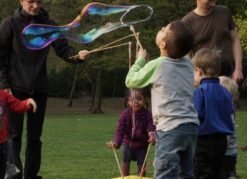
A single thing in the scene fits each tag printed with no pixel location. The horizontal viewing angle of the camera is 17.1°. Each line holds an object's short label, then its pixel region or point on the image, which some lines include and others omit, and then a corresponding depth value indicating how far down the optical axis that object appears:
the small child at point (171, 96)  6.92
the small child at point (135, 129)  10.54
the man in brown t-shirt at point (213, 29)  9.43
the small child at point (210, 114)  7.89
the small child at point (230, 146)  8.54
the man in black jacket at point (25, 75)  9.33
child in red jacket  8.31
